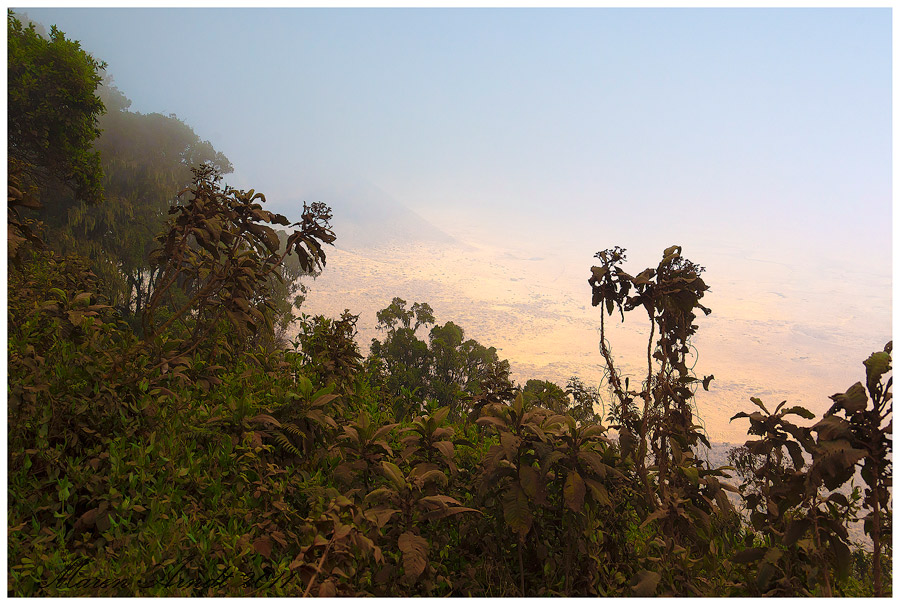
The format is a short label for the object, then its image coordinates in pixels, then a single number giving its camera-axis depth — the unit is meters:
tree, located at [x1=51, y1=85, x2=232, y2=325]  13.96
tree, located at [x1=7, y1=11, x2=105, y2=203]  9.54
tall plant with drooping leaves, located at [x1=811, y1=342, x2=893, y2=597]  1.89
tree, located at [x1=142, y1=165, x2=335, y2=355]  3.76
